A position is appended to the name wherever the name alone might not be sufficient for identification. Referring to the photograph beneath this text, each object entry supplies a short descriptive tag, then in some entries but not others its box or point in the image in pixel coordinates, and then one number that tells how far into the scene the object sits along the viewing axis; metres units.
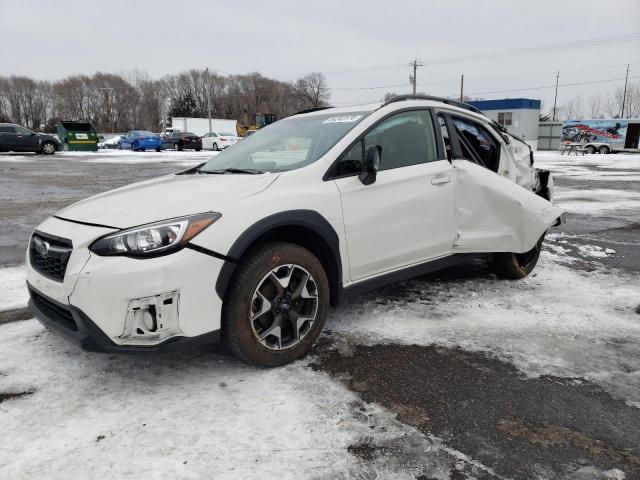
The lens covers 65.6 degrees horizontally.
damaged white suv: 2.59
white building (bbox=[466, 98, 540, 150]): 39.44
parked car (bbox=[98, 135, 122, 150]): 45.05
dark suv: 27.27
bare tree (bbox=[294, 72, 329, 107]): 104.06
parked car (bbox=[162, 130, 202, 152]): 37.41
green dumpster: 34.50
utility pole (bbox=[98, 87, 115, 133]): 100.06
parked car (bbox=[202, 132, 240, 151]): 36.72
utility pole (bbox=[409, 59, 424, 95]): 66.06
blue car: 37.03
